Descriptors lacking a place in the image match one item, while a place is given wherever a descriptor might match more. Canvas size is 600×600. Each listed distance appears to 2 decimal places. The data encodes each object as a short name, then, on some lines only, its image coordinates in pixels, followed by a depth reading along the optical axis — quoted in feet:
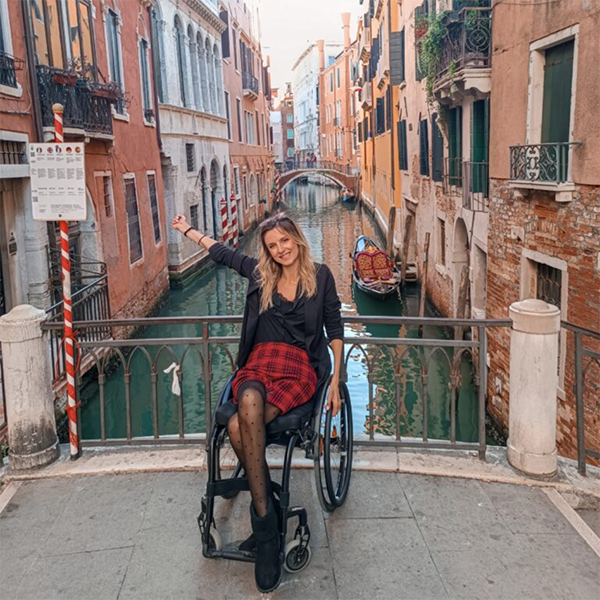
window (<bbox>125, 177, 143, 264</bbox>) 44.71
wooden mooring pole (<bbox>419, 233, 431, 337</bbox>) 47.37
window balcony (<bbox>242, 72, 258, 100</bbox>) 104.94
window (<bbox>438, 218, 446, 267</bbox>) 46.60
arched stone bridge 163.22
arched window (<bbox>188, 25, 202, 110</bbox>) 68.33
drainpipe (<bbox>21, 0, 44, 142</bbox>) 28.07
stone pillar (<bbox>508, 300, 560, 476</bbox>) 12.07
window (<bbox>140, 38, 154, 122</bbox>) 50.75
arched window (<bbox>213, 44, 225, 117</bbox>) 80.84
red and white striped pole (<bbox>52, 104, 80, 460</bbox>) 13.43
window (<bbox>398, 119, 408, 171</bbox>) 63.46
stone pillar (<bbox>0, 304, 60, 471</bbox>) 12.75
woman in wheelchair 9.97
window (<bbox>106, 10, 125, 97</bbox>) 41.57
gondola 55.26
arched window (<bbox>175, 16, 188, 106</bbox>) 63.26
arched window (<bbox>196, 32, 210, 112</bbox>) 71.92
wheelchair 9.63
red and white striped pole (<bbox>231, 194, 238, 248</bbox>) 75.73
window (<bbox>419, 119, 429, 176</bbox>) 49.73
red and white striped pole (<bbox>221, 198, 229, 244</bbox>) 50.70
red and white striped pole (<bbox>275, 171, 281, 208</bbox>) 155.06
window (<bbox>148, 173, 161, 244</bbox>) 51.57
